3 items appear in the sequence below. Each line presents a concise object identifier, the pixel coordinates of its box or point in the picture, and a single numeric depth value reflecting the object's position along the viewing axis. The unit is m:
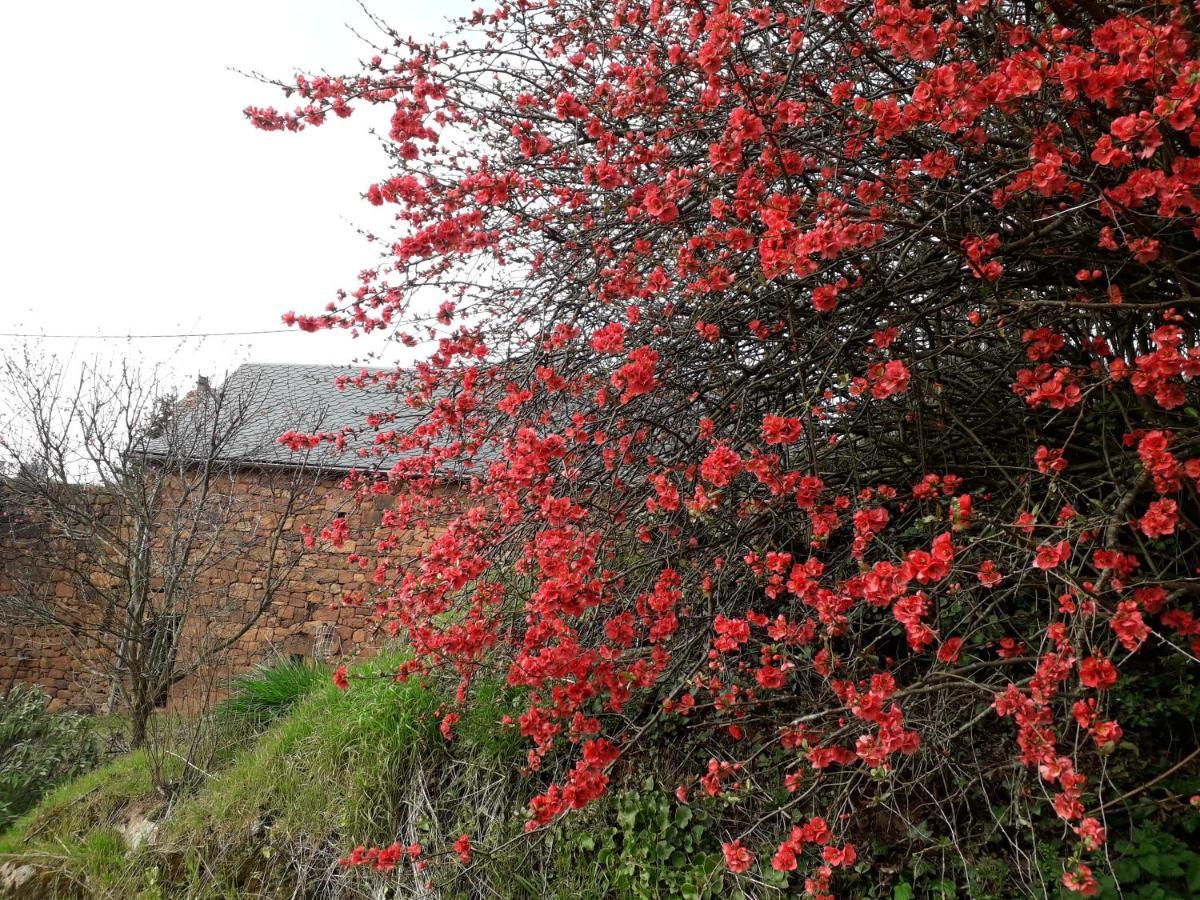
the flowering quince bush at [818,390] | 1.88
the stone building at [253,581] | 9.48
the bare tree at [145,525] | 5.86
